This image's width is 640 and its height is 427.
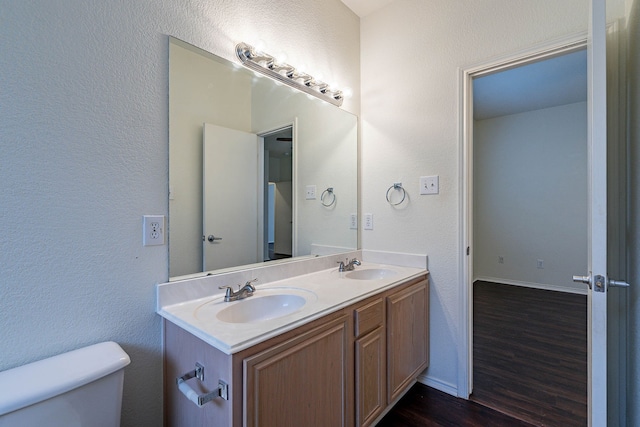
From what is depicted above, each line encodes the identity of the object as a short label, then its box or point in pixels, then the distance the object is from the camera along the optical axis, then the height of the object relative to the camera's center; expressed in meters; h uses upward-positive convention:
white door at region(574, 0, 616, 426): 0.92 -0.01
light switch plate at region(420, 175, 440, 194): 1.90 +0.19
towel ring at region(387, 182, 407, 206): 2.05 +0.19
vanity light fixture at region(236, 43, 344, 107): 1.50 +0.83
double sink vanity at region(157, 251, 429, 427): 0.93 -0.51
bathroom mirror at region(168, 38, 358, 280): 1.32 +0.26
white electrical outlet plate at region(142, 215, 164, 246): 1.17 -0.06
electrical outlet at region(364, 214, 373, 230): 2.22 -0.05
